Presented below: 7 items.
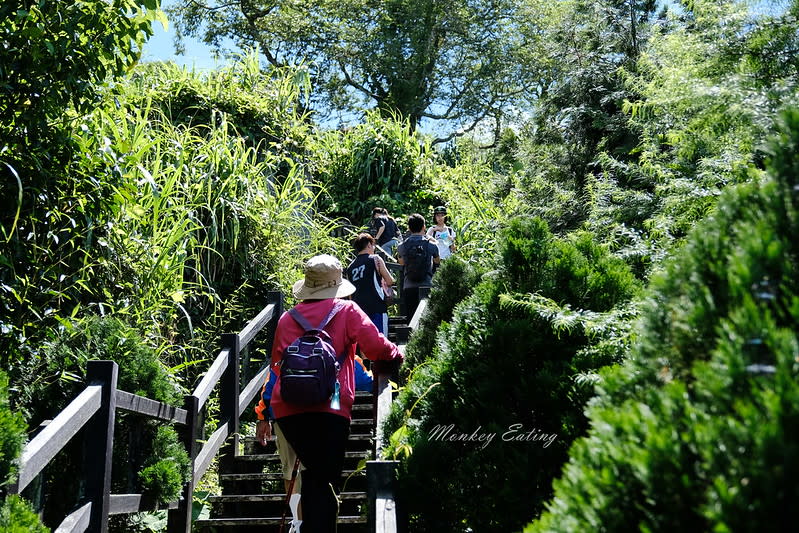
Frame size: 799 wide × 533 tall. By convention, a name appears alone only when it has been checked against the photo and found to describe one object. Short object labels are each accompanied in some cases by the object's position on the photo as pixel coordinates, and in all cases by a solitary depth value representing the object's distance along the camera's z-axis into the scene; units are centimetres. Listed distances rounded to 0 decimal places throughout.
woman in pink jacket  423
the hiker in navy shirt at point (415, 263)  886
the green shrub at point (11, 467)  263
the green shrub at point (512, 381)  315
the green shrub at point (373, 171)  1488
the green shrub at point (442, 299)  534
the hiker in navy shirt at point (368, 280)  745
